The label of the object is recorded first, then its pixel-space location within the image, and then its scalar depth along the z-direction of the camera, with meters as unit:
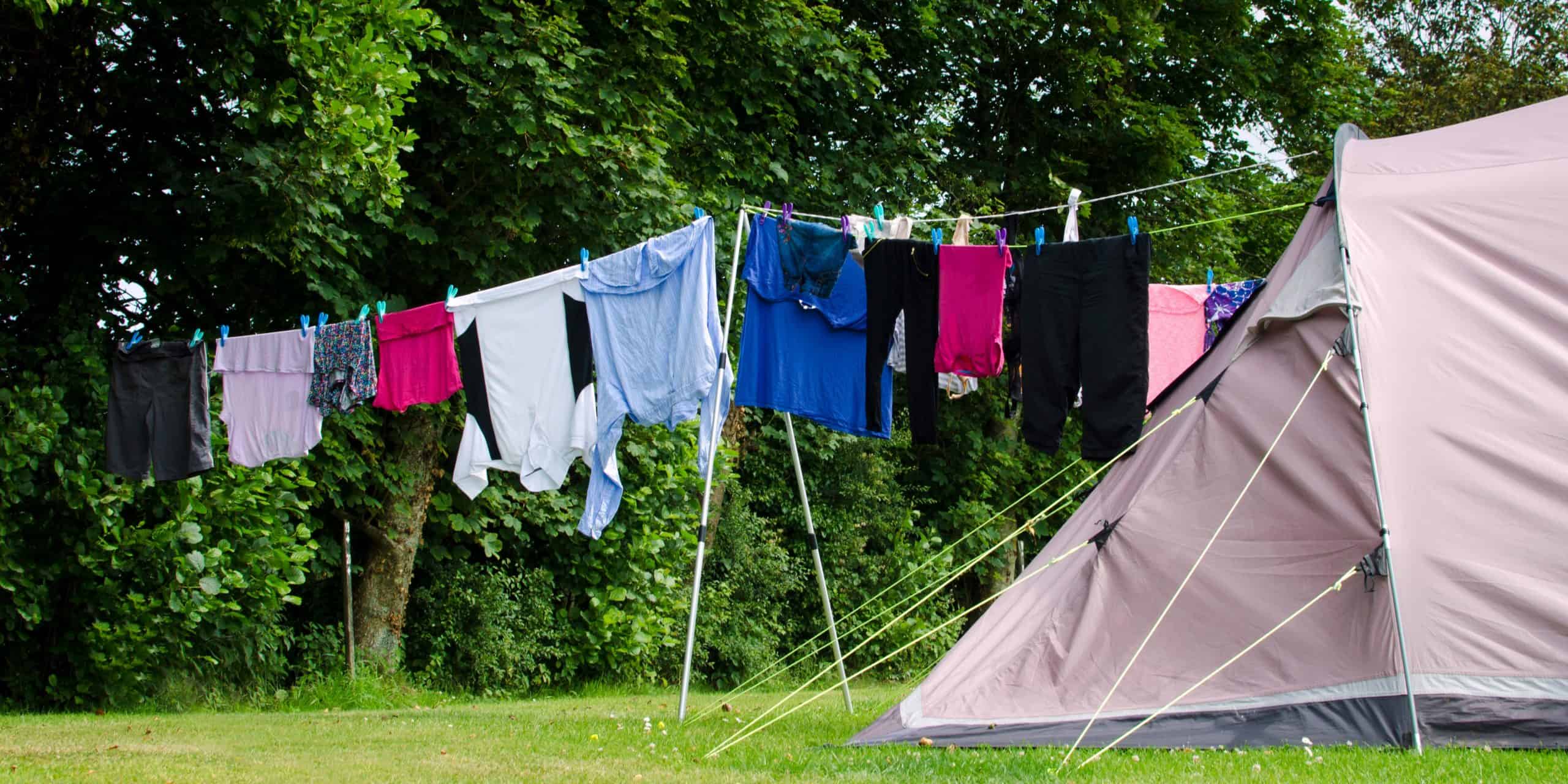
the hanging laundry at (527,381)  7.65
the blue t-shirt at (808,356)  7.48
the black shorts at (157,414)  8.73
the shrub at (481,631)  11.65
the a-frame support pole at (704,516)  6.75
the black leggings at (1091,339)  6.49
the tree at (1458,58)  21.64
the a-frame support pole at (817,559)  7.52
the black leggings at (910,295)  7.06
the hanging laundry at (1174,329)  9.88
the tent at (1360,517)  5.52
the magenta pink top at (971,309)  6.94
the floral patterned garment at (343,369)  8.58
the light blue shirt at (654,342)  7.11
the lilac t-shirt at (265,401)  8.81
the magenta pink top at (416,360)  8.29
